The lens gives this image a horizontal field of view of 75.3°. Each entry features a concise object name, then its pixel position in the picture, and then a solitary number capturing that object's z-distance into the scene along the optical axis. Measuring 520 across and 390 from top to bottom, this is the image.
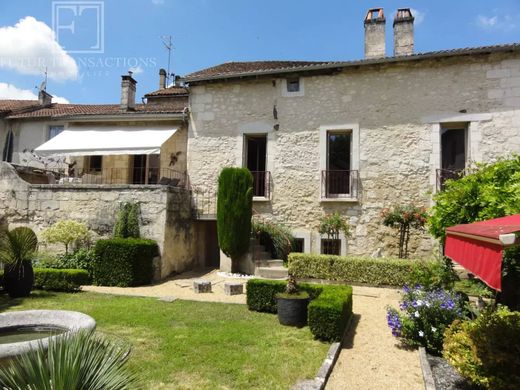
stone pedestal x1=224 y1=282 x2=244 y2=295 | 9.02
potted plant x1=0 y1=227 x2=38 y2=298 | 8.11
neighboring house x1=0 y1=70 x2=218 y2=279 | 11.59
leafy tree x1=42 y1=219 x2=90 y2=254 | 10.71
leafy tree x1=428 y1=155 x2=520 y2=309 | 5.64
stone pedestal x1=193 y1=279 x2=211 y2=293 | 9.30
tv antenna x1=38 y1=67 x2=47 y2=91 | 19.02
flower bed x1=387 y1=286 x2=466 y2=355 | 5.32
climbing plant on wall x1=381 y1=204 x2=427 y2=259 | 11.02
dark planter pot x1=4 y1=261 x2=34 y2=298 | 8.13
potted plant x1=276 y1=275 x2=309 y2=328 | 6.43
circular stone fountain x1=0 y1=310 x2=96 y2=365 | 4.15
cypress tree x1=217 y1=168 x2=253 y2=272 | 11.21
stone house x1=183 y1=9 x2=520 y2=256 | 11.22
